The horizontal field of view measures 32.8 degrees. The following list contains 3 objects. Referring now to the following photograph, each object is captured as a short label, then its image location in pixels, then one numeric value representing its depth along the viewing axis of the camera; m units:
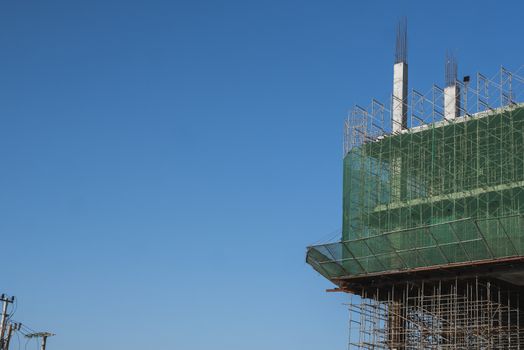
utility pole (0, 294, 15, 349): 46.69
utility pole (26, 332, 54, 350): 50.09
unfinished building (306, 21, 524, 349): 48.53
